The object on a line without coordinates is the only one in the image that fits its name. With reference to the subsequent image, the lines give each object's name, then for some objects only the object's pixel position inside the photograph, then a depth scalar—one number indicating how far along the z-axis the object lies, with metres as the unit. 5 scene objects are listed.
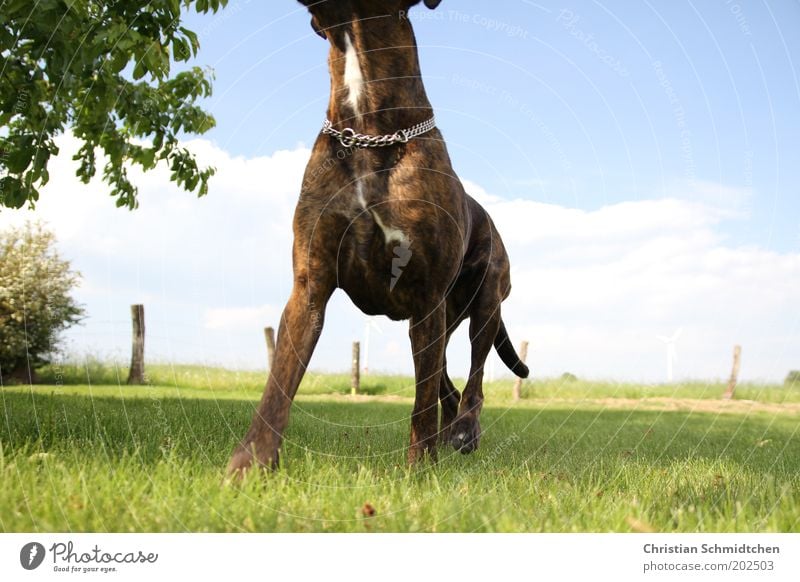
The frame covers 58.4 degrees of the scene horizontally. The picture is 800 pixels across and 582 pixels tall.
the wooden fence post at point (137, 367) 12.77
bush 6.45
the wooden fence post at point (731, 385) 17.27
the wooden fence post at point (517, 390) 14.55
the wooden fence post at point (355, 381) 16.22
